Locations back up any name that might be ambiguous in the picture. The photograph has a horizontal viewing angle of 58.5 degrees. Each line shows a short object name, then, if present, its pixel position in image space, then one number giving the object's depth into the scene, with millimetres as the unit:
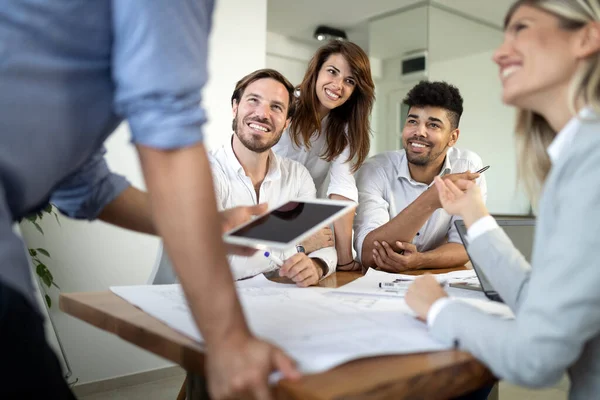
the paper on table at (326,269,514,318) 1099
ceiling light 5844
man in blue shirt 622
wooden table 640
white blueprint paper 742
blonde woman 705
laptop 1272
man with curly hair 2541
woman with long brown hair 2590
